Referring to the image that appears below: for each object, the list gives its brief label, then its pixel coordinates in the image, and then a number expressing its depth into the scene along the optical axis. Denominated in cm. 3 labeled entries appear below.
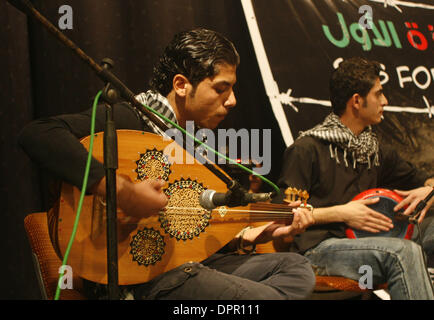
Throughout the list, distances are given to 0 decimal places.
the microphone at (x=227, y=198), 128
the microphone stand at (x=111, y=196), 116
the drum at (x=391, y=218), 226
